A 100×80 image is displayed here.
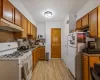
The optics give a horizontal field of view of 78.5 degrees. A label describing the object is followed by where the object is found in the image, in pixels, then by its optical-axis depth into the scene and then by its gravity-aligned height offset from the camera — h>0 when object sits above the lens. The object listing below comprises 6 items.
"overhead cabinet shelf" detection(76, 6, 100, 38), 1.59 +0.55
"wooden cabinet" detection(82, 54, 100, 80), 1.63 -0.59
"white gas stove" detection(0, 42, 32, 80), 1.23 -0.56
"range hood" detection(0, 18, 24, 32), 1.07 +0.30
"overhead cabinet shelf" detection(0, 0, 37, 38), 1.18 +0.59
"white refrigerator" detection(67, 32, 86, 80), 1.91 -0.35
